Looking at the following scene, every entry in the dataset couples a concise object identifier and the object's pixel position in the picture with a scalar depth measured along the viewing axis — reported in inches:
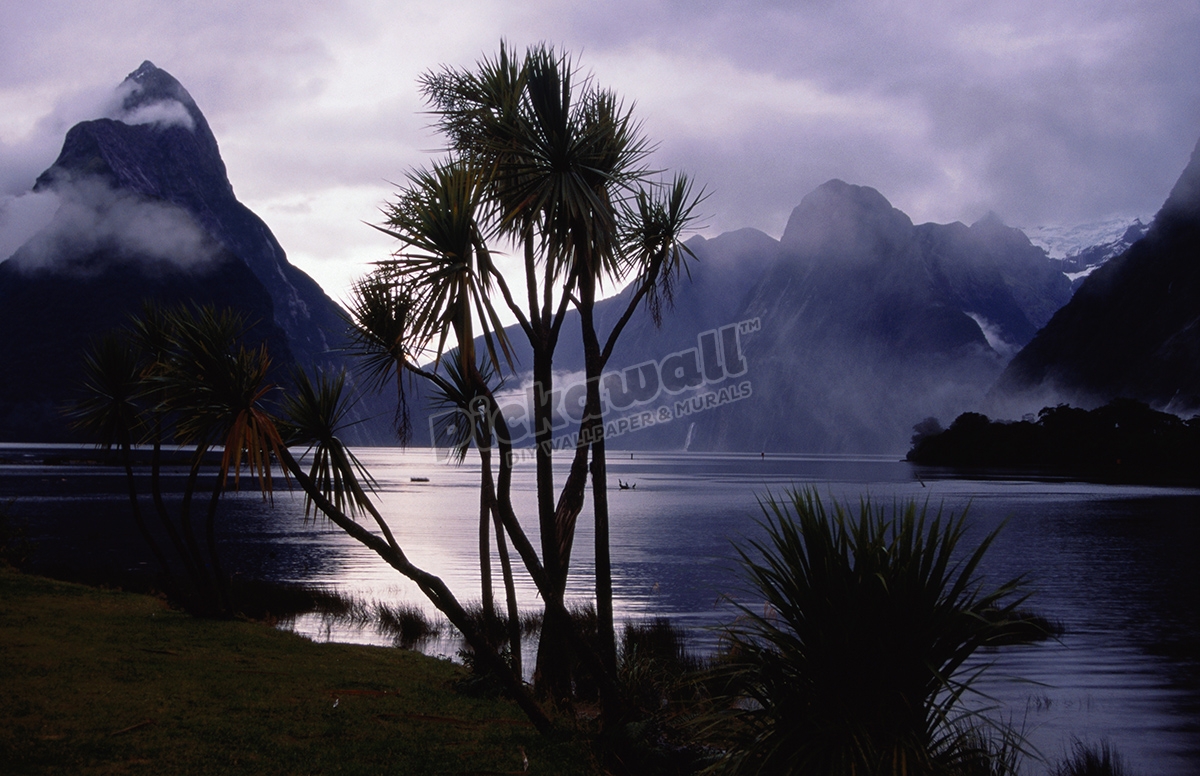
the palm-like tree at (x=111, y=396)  678.5
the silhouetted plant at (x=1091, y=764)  415.8
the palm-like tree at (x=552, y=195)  363.3
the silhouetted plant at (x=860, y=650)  207.0
